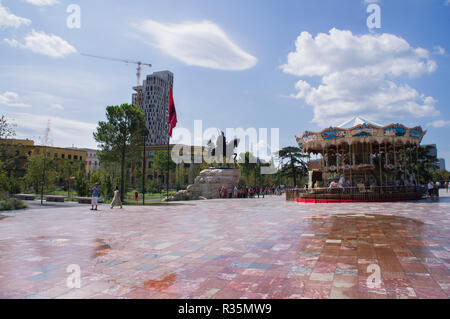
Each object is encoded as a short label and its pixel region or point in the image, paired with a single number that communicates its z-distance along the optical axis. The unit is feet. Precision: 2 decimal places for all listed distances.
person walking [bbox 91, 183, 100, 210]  53.40
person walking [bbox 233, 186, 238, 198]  102.83
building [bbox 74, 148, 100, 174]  298.39
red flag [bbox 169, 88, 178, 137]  83.19
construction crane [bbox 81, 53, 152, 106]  365.53
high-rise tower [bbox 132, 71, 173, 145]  453.17
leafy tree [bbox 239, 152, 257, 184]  203.39
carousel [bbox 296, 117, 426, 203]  66.64
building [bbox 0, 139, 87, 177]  205.67
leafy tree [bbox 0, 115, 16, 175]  56.54
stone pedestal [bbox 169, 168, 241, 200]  101.04
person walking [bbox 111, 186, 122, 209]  59.78
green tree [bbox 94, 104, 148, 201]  98.68
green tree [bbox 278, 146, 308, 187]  184.24
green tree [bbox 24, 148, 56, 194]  99.40
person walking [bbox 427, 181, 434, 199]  70.10
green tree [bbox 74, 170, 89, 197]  105.19
